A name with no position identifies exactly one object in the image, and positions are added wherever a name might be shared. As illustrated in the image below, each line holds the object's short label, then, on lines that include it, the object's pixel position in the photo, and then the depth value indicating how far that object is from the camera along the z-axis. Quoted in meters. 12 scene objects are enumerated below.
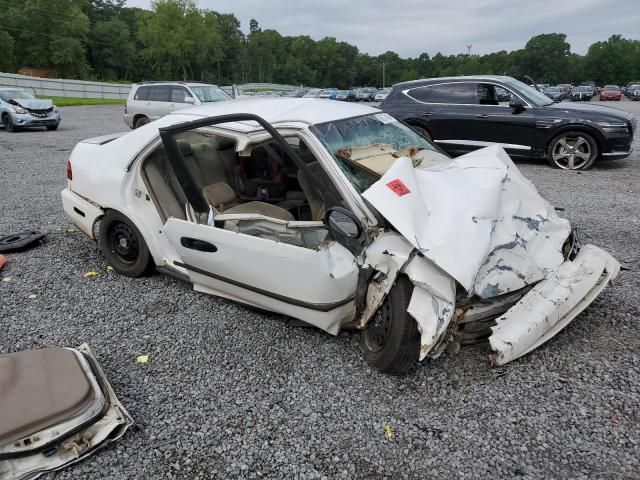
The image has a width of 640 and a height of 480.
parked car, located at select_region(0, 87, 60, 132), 15.12
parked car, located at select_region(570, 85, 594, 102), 44.91
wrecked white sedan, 2.54
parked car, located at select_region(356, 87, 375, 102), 47.91
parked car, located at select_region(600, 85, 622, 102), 44.31
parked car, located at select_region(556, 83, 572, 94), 44.53
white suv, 14.09
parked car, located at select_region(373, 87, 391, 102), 44.06
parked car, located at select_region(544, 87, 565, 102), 41.08
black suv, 8.27
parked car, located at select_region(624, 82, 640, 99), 45.97
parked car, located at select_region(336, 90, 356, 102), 48.19
